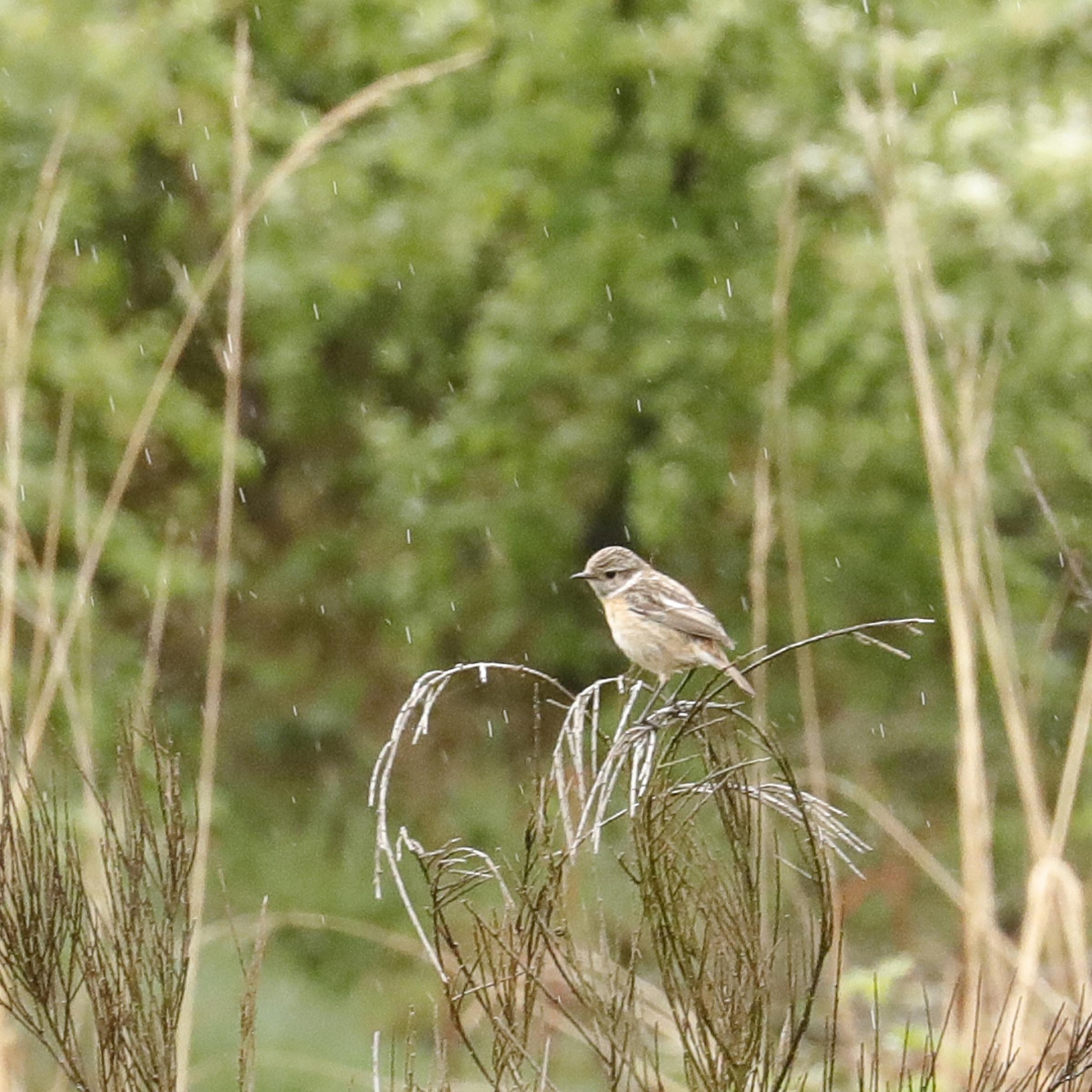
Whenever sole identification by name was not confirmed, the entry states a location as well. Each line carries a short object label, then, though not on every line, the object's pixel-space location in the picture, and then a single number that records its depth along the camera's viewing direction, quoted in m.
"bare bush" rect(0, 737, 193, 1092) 4.14
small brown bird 7.64
